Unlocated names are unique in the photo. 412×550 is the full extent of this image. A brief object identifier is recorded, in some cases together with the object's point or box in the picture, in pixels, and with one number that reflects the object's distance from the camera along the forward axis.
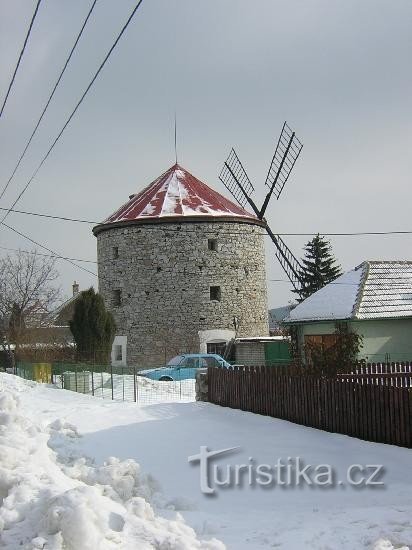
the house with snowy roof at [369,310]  26.69
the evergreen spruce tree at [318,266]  57.41
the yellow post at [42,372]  29.01
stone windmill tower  36.38
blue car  28.55
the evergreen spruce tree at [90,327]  29.91
